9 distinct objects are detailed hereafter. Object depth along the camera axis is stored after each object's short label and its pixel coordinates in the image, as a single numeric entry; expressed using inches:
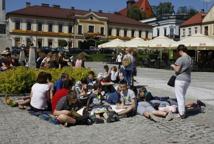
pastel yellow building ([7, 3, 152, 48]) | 1496.9
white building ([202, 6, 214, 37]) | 1333.1
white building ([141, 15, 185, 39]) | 1733.9
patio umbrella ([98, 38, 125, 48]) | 775.2
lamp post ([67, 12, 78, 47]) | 1596.5
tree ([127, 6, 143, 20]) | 2069.5
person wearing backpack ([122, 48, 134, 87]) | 318.1
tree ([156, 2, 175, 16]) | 2254.2
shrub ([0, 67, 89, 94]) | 273.1
